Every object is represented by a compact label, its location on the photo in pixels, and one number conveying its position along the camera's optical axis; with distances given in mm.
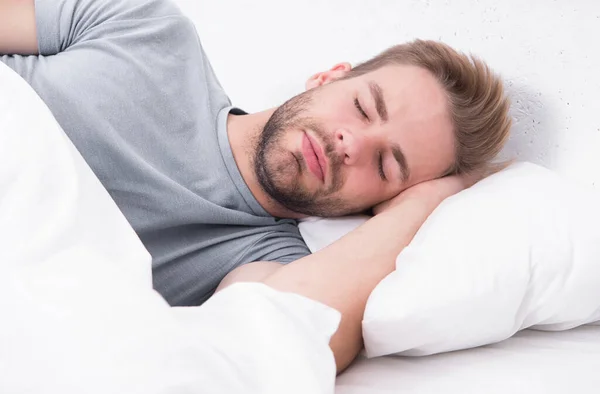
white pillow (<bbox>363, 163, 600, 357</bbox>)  900
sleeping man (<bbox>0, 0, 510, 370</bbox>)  1192
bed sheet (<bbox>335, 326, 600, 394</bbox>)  822
